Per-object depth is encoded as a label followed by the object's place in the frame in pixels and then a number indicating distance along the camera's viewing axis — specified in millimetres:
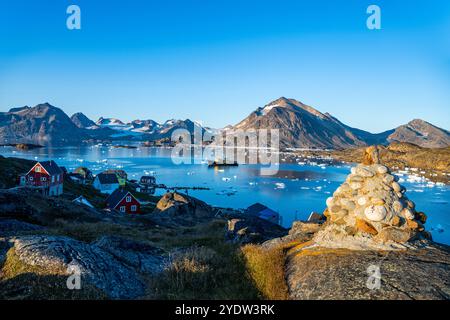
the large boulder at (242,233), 18781
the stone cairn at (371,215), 8359
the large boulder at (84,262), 8109
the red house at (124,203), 58688
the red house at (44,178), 61312
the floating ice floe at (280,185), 121562
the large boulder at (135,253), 10328
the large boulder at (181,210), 48212
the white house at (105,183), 98750
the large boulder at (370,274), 6191
